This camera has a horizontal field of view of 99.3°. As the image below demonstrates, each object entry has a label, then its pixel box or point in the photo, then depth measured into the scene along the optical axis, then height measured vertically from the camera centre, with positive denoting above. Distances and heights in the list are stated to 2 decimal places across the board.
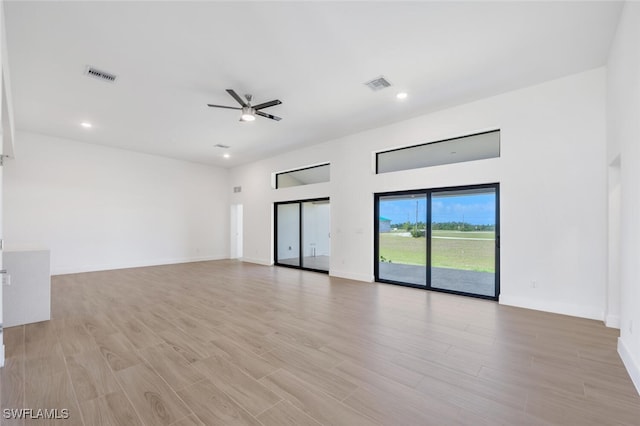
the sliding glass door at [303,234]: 7.28 -0.56
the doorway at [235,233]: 9.84 -0.71
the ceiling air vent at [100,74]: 3.59 +1.88
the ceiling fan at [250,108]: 4.08 +1.63
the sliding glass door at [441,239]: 4.58 -0.44
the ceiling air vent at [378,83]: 3.82 +1.91
